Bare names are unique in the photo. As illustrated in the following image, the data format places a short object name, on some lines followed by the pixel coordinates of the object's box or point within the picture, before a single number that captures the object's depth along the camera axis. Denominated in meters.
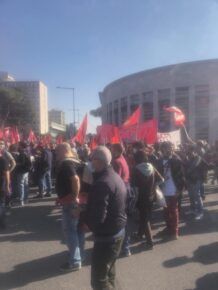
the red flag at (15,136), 16.98
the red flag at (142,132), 12.41
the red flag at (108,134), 10.91
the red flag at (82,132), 12.46
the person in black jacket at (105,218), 3.60
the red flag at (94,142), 12.00
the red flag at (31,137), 18.97
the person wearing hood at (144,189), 6.40
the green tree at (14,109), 55.56
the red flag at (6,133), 17.42
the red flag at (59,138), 16.60
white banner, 15.11
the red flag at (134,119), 12.66
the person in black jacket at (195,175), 8.55
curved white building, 44.62
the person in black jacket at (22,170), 10.08
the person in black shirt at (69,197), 5.23
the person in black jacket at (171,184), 7.01
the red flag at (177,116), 15.55
